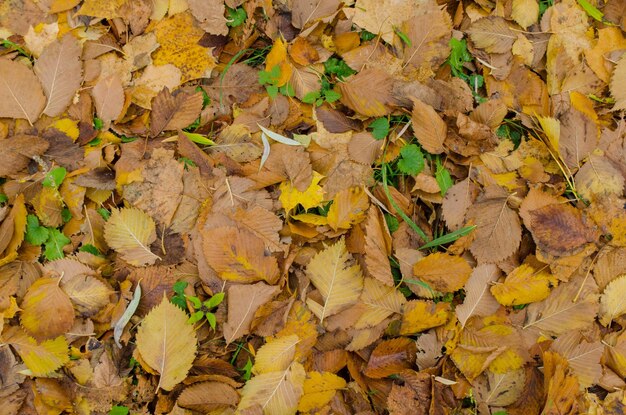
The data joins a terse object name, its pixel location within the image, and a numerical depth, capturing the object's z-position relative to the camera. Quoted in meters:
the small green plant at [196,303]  1.08
